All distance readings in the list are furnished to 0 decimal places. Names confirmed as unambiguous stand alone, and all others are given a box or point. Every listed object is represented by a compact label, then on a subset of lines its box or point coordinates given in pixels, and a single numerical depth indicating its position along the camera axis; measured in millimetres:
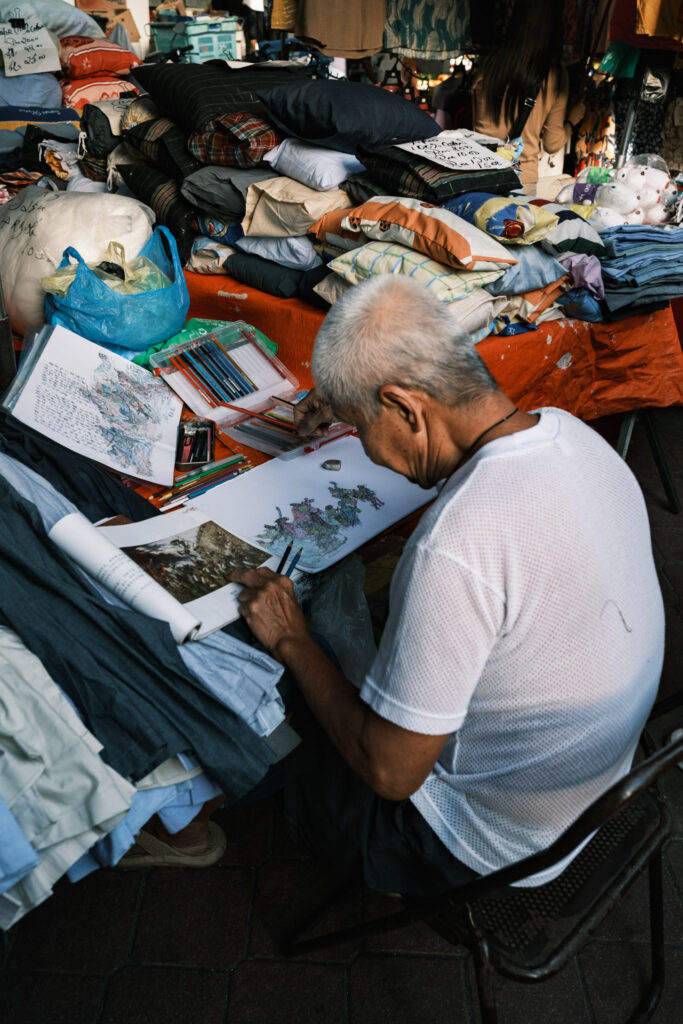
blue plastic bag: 2098
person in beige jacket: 4859
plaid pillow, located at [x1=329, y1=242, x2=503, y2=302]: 2271
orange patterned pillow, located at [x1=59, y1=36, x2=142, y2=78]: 6152
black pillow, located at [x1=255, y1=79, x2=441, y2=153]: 2582
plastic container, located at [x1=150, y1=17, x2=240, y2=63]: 7520
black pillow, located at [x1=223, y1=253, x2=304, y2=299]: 2707
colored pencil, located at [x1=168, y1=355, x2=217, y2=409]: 2174
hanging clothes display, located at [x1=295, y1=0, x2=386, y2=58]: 4402
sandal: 1673
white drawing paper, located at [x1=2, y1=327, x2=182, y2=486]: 1801
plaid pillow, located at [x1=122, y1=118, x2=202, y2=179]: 2959
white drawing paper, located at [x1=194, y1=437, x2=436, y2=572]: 1634
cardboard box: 7645
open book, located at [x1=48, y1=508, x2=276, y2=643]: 1293
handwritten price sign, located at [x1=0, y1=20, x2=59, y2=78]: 5816
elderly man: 1021
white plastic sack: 2297
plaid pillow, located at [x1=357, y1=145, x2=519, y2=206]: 2453
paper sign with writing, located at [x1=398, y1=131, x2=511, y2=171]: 2498
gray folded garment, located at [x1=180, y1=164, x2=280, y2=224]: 2783
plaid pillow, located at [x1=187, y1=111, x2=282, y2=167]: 2725
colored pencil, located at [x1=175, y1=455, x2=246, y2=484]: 1864
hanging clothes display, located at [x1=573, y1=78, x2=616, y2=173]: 5535
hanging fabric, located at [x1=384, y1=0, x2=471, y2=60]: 4672
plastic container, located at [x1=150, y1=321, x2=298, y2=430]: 2164
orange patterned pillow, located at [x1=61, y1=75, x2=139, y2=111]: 5988
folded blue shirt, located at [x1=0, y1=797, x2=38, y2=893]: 988
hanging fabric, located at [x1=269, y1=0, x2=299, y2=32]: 4527
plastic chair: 1132
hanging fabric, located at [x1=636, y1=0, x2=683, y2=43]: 3925
